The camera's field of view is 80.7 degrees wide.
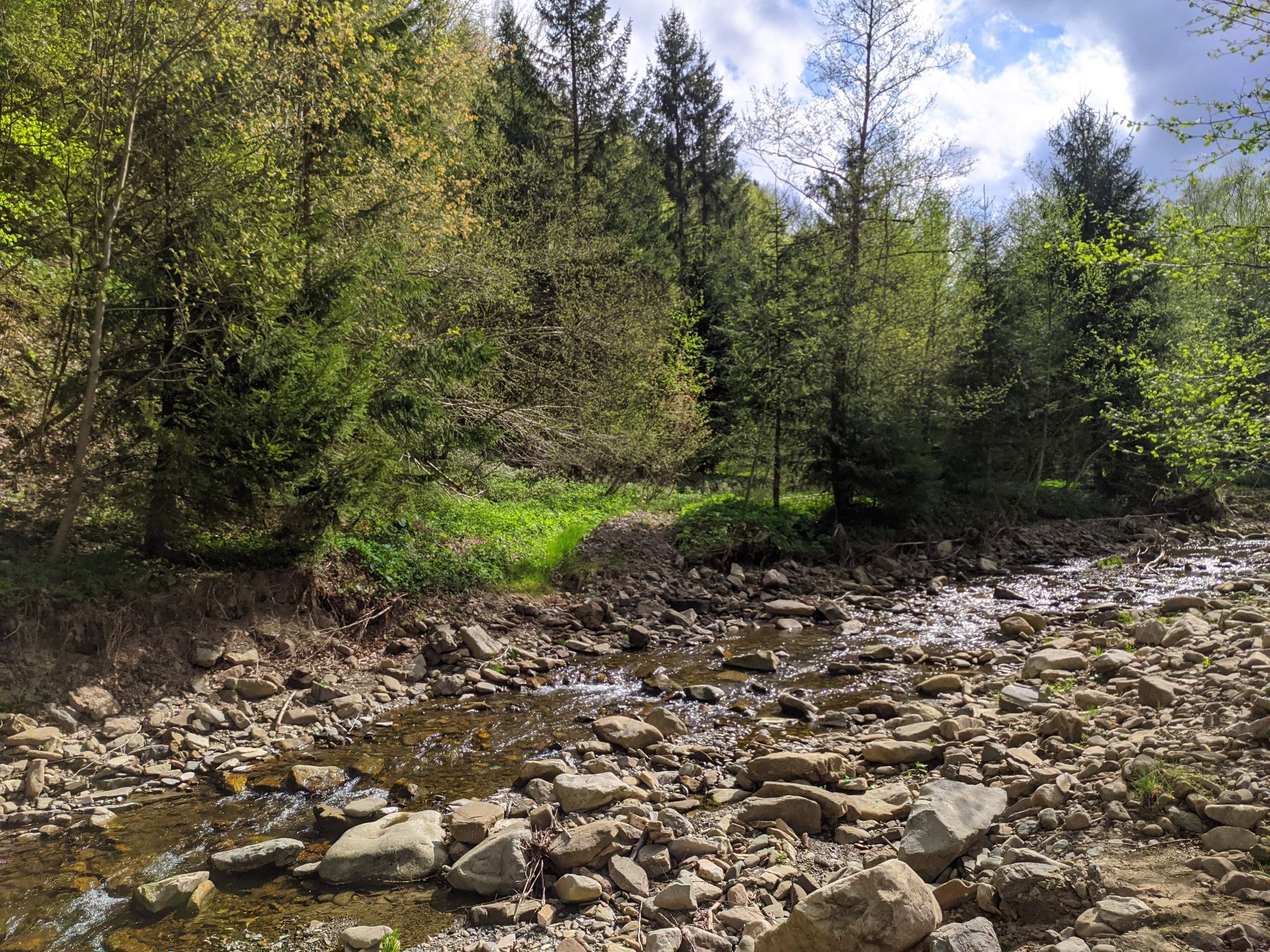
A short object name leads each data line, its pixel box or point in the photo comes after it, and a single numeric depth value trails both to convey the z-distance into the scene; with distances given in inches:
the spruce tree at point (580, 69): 979.9
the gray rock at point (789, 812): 211.8
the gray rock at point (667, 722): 294.4
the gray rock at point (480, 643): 384.5
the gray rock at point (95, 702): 280.8
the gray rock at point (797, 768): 238.5
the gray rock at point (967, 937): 141.5
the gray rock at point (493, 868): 190.5
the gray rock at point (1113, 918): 137.0
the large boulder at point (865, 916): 145.6
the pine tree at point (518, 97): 912.9
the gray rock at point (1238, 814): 157.5
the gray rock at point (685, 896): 175.8
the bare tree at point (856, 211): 642.8
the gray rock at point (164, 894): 183.9
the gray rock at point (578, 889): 183.0
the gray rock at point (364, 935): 169.8
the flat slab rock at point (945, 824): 177.6
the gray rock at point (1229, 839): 153.1
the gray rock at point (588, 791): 225.1
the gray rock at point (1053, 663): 325.4
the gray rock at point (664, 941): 160.1
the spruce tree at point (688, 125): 1274.6
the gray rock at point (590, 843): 195.0
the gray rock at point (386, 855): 196.9
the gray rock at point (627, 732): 279.6
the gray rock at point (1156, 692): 254.2
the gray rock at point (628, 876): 185.3
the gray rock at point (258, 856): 200.8
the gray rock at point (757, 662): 386.3
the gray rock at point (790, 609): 498.0
